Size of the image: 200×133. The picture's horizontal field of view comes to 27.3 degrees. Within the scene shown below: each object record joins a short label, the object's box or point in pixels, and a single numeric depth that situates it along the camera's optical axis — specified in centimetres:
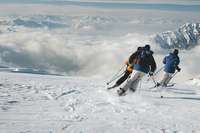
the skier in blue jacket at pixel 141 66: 1736
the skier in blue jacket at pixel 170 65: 2150
